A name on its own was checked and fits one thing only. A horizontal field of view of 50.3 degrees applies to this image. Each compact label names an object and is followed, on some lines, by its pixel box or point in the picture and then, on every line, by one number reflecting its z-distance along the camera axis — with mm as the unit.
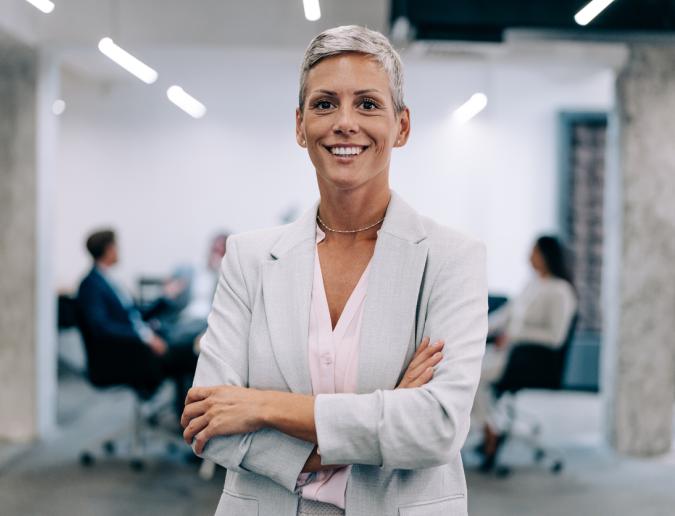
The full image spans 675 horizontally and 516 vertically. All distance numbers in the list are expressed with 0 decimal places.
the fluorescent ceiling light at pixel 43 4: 2926
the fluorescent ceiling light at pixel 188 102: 5693
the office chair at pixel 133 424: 4453
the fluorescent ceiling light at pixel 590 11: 2740
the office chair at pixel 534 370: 4695
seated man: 4434
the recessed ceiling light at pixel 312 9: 4242
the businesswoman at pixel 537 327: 4699
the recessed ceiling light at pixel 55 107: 5273
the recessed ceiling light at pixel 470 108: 6410
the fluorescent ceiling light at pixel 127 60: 3574
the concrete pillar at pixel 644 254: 5070
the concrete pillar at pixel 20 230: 5062
